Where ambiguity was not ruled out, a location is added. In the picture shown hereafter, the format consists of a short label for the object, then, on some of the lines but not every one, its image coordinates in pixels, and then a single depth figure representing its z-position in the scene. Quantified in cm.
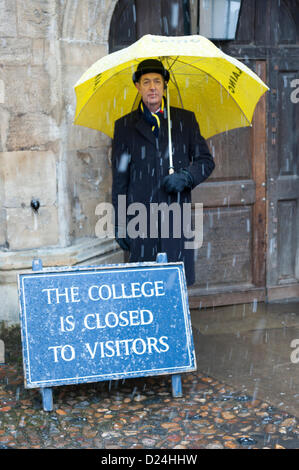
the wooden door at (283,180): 1114
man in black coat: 817
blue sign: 732
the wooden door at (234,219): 1098
